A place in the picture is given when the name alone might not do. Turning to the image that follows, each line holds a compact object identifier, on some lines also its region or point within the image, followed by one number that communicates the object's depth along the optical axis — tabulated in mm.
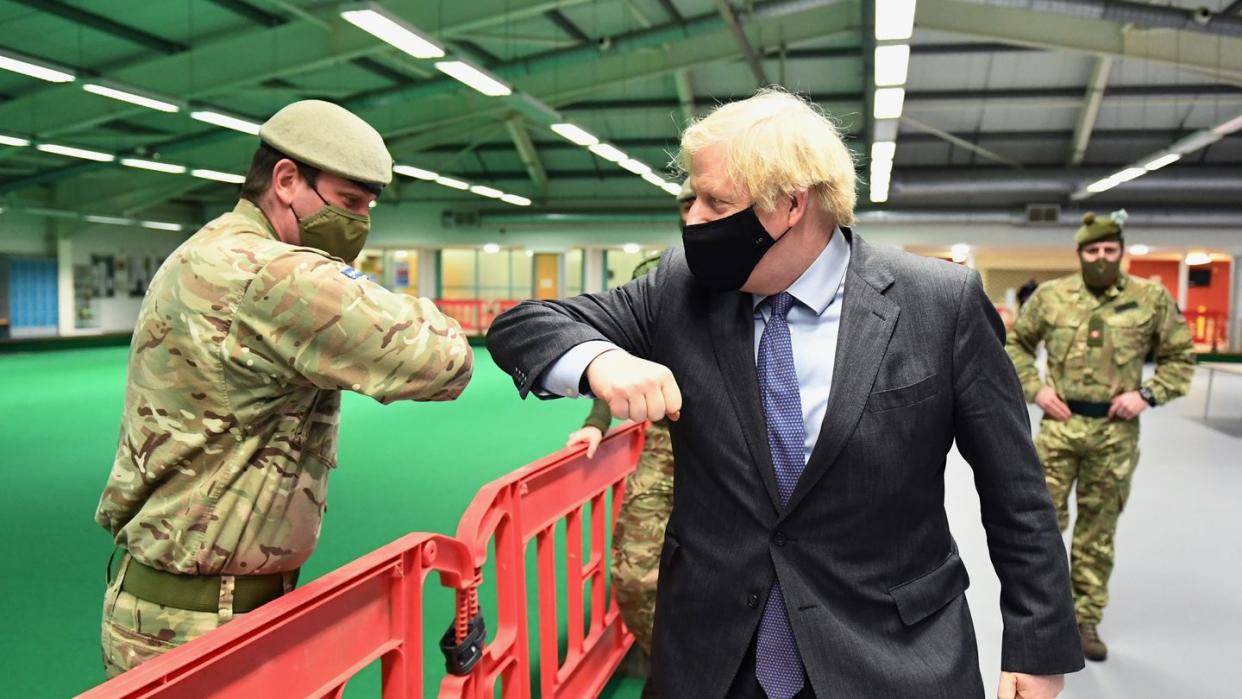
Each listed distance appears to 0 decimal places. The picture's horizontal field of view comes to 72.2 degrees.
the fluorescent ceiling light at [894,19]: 7137
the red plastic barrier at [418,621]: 1314
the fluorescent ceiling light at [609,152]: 14625
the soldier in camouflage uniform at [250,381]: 1583
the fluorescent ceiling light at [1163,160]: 14766
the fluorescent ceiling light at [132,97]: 9391
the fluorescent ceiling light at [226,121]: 11352
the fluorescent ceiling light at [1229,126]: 13172
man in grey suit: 1371
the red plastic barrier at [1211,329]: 20984
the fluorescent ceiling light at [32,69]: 8281
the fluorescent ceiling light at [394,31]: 7180
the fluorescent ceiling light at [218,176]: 16602
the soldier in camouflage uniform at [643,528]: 3383
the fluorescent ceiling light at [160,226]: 23956
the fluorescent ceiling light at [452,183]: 17997
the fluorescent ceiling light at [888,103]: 10258
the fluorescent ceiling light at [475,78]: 9102
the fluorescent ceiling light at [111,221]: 22322
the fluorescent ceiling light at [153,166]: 15962
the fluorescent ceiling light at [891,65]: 8477
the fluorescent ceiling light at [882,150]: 13219
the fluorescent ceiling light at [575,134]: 13164
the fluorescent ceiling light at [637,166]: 16266
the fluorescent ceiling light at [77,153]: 14138
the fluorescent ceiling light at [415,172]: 15875
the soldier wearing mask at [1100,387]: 4020
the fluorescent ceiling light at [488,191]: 19848
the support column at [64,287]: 23594
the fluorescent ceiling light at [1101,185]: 17062
